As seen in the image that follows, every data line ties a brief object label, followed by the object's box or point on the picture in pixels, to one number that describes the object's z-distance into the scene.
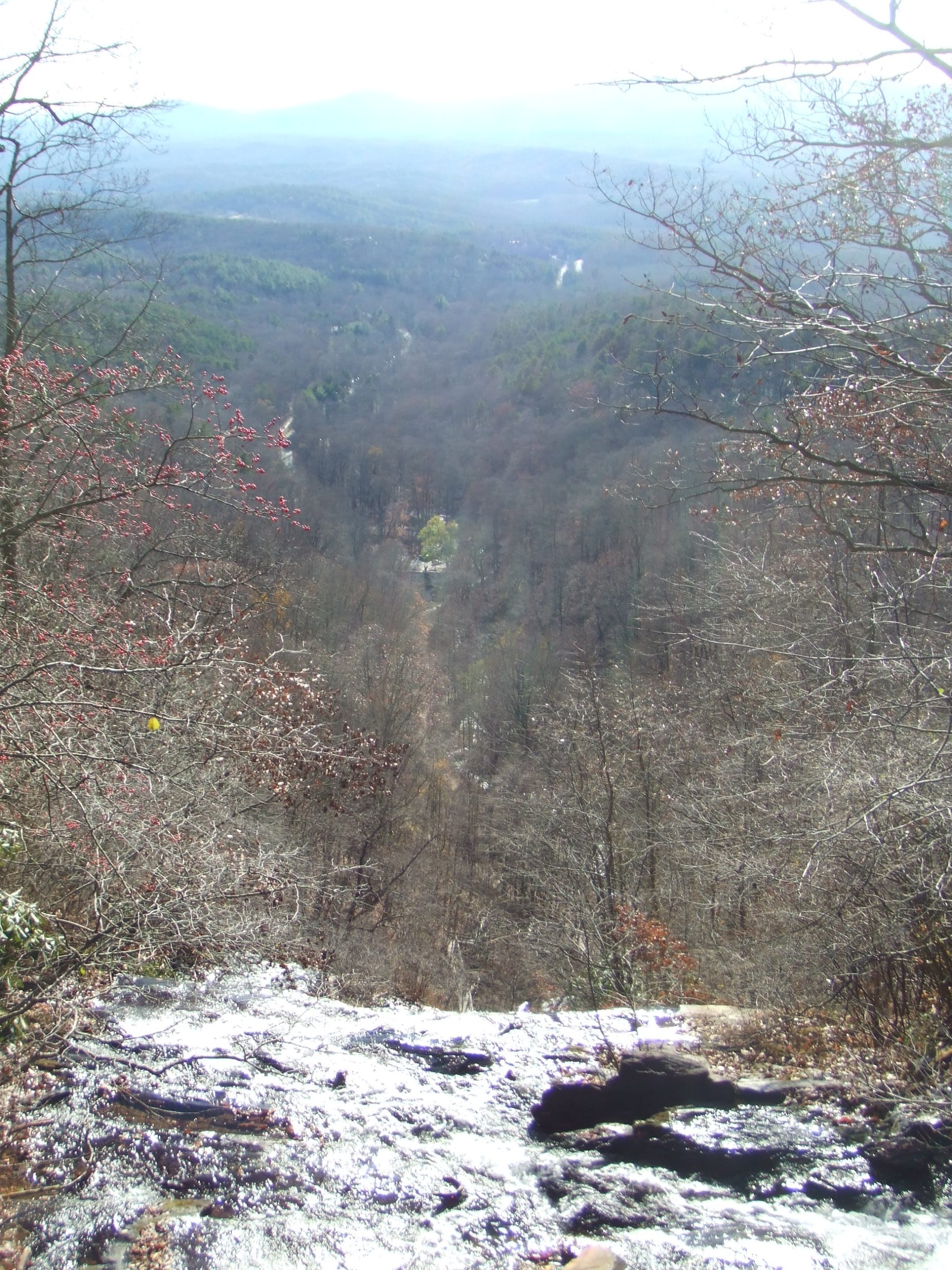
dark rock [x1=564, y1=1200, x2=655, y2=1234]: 6.08
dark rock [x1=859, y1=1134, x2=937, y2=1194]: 6.28
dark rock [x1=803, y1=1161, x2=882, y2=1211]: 6.22
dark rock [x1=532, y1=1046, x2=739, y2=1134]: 7.67
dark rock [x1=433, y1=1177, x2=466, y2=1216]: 6.31
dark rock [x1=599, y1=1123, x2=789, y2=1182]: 6.83
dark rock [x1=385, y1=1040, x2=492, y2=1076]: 9.23
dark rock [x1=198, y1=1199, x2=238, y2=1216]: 5.85
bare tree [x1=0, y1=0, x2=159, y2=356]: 9.30
